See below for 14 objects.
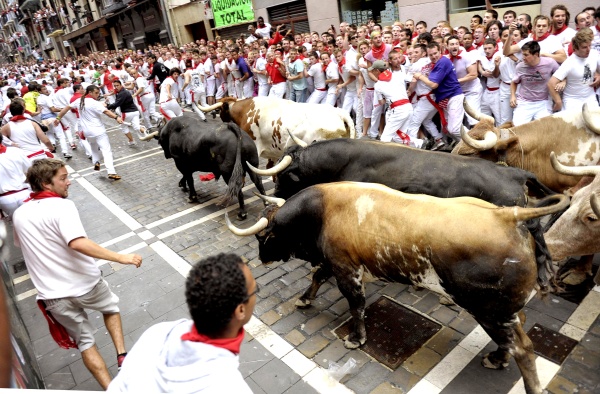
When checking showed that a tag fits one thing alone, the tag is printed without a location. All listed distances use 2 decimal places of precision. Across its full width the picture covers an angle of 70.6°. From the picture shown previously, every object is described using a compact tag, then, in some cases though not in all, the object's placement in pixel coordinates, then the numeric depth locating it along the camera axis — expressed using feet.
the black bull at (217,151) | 23.26
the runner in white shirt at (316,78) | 35.88
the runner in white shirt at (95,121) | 31.96
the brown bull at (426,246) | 10.25
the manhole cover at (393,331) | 13.33
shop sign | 68.65
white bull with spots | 24.45
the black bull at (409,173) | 13.71
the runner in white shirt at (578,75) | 20.20
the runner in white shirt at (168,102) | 38.50
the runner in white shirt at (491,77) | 26.35
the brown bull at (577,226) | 12.99
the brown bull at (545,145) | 16.16
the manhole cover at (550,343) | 12.41
